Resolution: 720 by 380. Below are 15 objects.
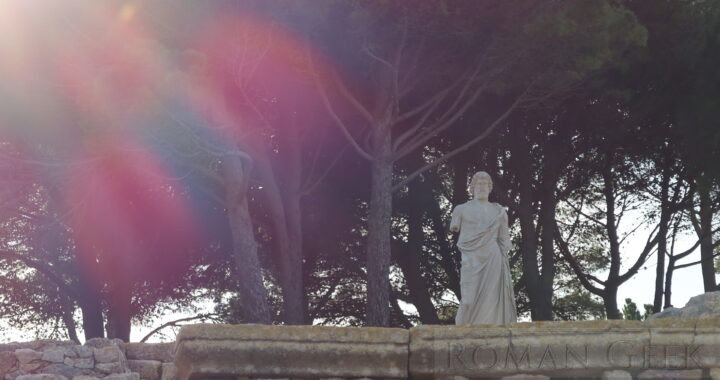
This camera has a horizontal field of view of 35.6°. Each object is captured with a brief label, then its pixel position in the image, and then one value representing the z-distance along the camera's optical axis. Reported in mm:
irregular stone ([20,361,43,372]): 10328
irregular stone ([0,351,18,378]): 10195
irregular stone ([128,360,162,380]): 10680
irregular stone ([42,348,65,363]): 10438
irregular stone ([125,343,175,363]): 10867
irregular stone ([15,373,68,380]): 9862
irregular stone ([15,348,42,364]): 10359
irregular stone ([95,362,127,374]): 10516
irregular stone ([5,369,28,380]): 10094
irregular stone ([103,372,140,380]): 10289
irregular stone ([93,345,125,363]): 10602
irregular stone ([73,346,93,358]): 10585
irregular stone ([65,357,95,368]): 10453
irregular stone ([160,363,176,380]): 9956
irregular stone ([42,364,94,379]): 10328
